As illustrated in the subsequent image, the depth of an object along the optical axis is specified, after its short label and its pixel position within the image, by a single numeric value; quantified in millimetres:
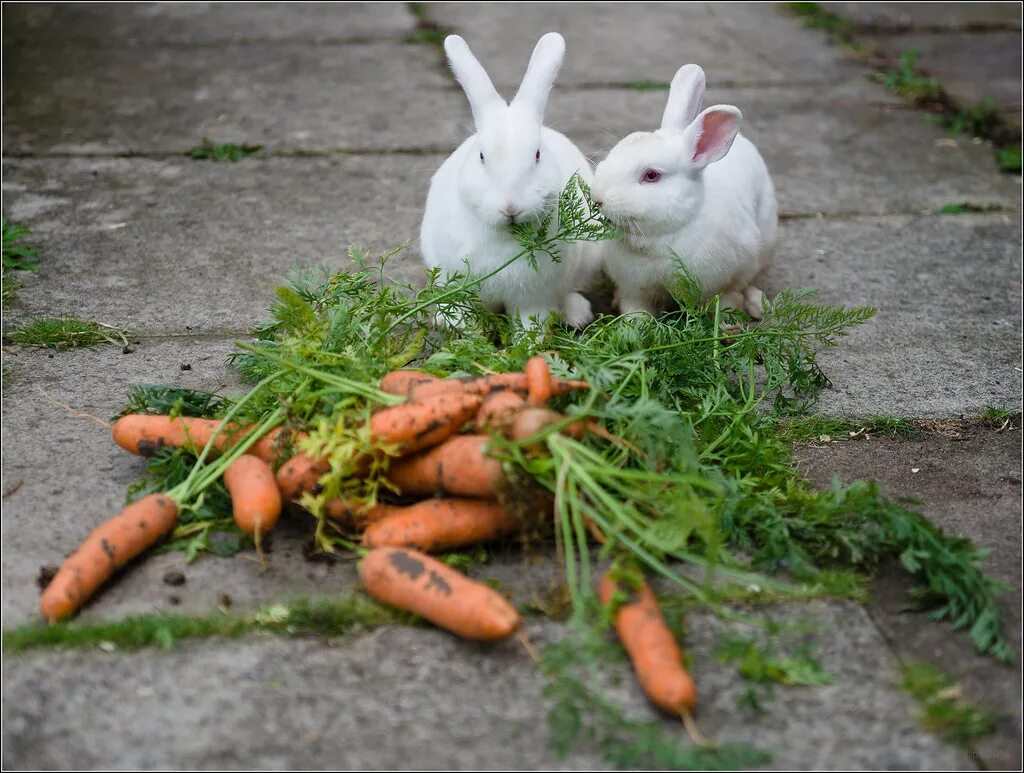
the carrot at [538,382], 2541
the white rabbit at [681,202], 3359
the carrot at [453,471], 2393
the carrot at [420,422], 2451
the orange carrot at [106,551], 2266
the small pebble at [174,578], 2381
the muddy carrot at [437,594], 2156
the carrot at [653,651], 2035
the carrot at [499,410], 2442
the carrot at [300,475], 2502
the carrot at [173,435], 2645
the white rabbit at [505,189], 3137
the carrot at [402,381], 2627
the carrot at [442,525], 2396
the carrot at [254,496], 2416
